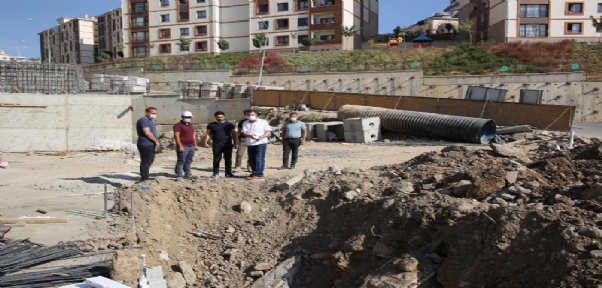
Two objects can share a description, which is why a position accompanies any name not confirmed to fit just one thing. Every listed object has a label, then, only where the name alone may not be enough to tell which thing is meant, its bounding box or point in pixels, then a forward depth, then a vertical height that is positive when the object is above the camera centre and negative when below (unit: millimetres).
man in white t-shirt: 10125 -871
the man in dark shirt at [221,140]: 10094 -842
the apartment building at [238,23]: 56656 +8425
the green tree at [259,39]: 57031 +6135
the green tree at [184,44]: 60962 +6132
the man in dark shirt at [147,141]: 9328 -802
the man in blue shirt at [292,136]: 11328 -871
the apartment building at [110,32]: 84438 +10645
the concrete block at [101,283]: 5320 -1904
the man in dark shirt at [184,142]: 9859 -867
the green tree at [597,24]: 45375 +6032
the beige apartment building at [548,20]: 48688 +6941
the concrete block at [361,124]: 19641 -1069
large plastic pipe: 17719 -1062
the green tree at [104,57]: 70412 +5263
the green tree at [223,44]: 59875 +5897
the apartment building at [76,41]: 91062 +9857
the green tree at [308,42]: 54844 +5663
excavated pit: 5074 -1598
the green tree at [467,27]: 52581 +6923
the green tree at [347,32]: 54062 +6540
